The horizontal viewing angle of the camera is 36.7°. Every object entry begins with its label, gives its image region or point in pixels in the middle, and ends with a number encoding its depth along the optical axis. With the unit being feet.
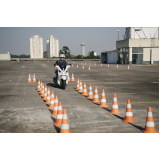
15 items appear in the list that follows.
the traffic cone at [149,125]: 19.60
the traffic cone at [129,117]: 23.08
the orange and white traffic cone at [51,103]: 29.52
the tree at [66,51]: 509.76
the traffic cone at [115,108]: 26.72
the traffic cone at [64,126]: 19.15
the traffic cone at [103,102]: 30.35
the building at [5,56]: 322.38
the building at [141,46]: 175.52
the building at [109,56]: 202.55
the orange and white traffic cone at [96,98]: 33.35
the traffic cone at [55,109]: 25.65
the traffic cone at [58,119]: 22.08
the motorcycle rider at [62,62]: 47.93
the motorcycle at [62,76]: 46.72
